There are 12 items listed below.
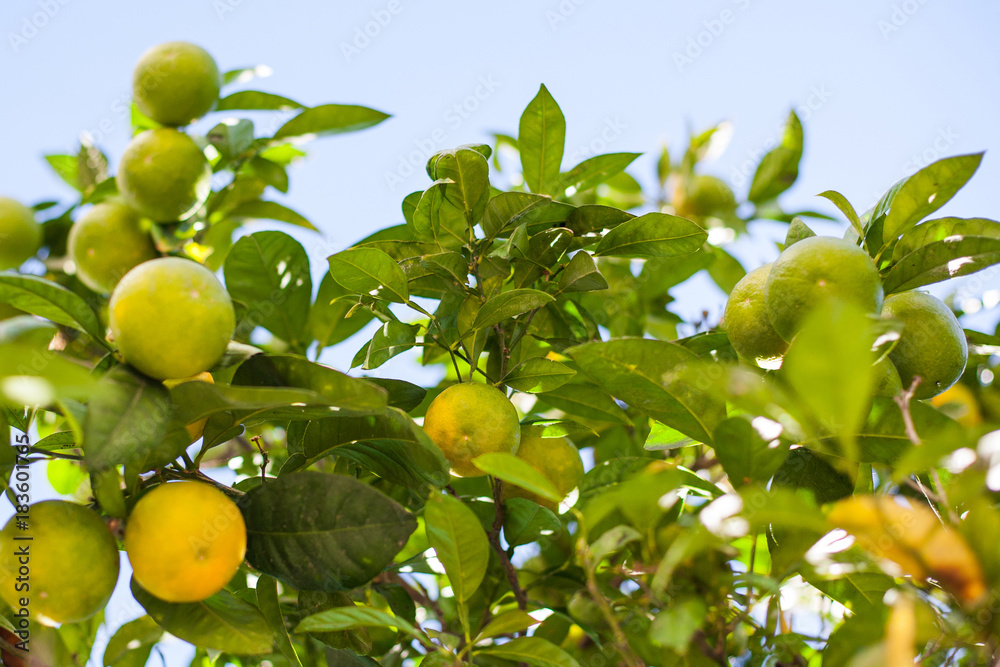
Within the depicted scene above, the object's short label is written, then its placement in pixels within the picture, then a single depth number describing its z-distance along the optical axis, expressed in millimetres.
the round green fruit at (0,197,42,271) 1901
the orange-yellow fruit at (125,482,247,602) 1539
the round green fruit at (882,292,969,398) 1602
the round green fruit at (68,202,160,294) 1812
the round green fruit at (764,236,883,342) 1568
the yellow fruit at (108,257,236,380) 1550
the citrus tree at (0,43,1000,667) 1487
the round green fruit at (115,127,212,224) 1778
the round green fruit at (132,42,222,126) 1806
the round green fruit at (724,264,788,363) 1624
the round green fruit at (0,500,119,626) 1545
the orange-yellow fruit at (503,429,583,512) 1680
